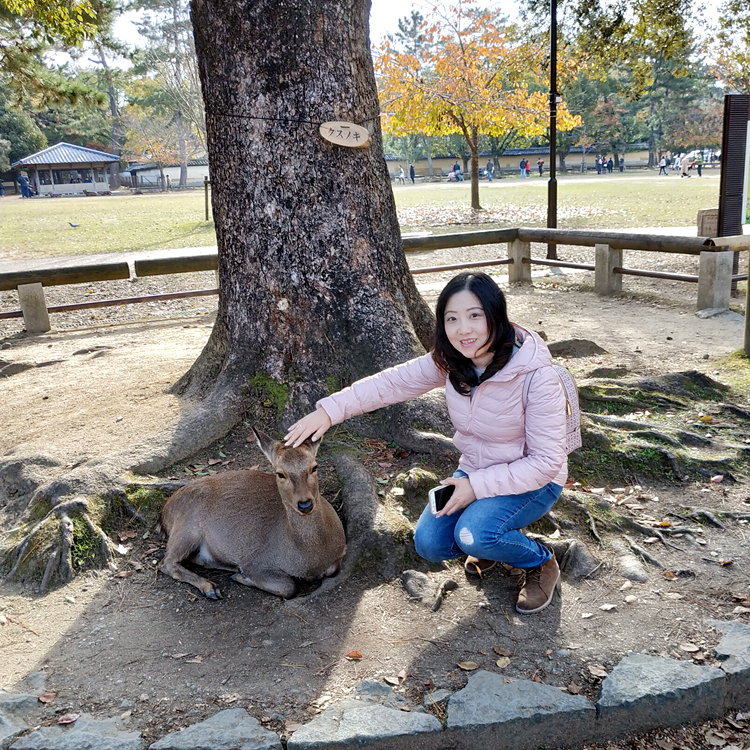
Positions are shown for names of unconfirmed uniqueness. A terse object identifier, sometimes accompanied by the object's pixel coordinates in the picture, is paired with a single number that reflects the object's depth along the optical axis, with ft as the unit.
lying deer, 12.89
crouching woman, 11.56
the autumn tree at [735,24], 51.52
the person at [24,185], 199.31
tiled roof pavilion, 203.31
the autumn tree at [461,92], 82.84
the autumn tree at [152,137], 206.28
